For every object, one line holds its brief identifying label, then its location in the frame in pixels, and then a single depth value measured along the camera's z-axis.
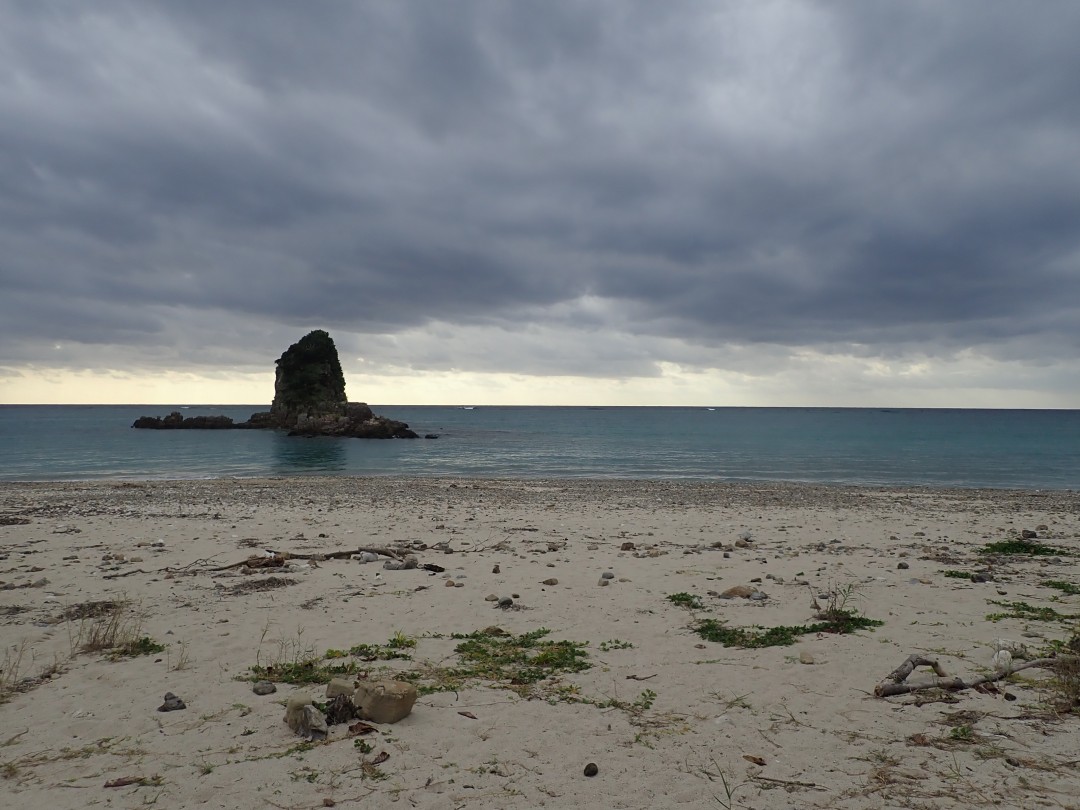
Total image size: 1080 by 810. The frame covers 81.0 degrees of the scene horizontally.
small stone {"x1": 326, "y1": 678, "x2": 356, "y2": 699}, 5.84
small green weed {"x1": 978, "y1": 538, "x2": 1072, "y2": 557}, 13.91
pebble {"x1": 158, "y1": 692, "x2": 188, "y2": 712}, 5.92
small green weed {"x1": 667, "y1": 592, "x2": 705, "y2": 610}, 9.45
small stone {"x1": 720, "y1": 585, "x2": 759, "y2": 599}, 9.98
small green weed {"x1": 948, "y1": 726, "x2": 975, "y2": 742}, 5.20
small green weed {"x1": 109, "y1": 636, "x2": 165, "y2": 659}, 7.27
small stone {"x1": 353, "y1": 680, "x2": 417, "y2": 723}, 5.61
